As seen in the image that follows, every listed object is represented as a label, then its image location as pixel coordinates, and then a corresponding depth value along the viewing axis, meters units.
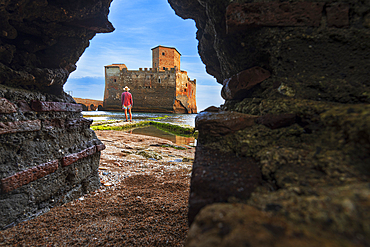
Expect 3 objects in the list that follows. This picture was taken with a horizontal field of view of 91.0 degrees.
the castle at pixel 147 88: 30.55
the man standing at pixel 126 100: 11.33
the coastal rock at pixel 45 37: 2.01
